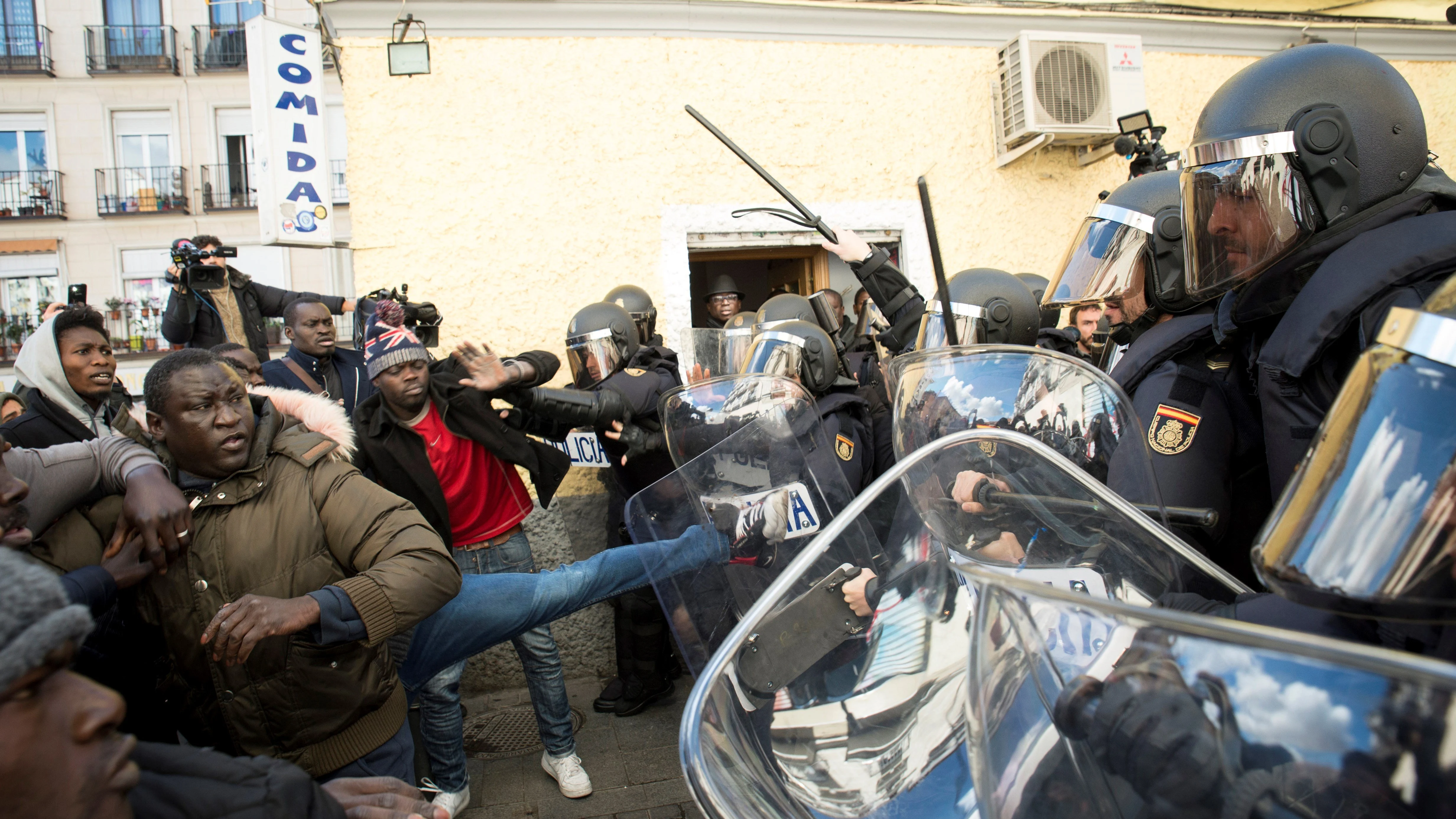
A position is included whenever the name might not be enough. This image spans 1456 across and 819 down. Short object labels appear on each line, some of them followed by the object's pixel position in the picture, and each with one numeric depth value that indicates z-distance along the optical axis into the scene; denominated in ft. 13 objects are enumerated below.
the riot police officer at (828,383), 10.23
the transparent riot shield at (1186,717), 1.88
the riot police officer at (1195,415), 5.86
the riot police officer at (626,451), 12.74
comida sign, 13.89
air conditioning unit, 16.87
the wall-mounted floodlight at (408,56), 14.87
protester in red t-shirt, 10.60
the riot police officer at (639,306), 15.05
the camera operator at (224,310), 13.93
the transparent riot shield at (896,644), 3.85
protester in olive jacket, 6.11
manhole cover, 12.85
